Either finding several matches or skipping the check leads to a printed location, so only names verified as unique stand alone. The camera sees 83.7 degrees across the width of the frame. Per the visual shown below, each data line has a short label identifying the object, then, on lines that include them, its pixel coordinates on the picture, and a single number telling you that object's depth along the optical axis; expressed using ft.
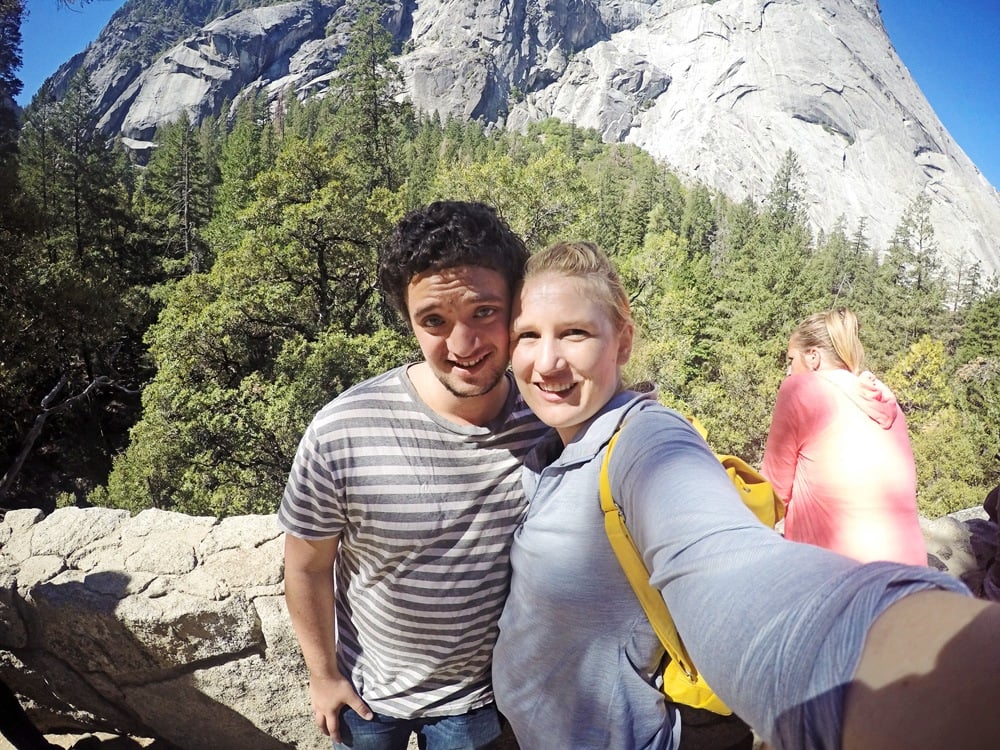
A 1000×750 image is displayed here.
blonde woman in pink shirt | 5.83
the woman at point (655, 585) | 1.59
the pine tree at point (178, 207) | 80.59
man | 4.39
